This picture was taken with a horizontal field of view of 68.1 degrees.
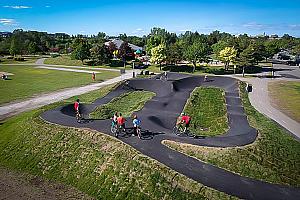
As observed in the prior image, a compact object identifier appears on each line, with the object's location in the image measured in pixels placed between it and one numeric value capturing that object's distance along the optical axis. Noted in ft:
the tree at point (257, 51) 183.00
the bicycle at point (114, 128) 51.64
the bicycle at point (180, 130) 53.68
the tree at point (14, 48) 268.77
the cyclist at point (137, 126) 50.38
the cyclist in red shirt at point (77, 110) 59.01
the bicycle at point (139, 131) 50.39
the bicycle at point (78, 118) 58.95
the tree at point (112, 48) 221.86
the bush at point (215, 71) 172.38
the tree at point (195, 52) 177.38
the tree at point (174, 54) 188.32
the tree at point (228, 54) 169.56
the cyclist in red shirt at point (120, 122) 50.67
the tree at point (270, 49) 240.36
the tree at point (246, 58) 159.17
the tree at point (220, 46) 196.77
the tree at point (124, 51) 214.37
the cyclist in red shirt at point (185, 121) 52.78
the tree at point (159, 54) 184.88
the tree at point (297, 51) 275.02
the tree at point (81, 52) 214.57
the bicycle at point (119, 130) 50.57
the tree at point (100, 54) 211.32
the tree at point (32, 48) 292.71
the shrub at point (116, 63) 212.39
